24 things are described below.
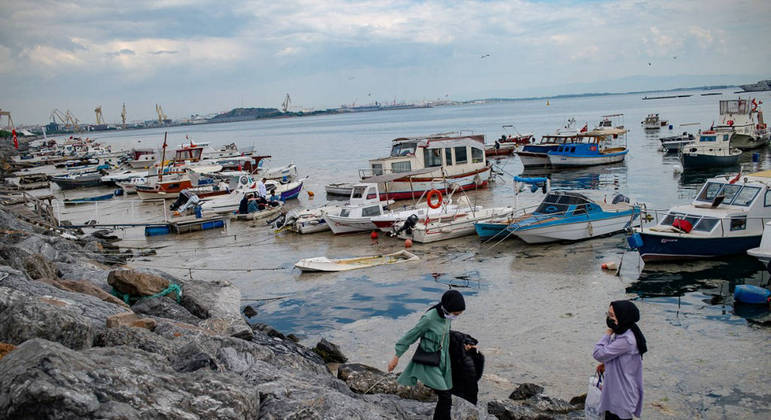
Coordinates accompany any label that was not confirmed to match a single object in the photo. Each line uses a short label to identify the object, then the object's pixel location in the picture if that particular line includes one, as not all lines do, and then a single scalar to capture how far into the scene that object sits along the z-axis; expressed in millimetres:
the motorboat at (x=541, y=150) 43188
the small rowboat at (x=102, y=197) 39447
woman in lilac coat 5363
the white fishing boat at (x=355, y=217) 22859
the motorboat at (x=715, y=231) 16031
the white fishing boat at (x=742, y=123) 46094
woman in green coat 5859
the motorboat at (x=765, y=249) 13812
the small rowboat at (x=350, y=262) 17578
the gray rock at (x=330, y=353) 10578
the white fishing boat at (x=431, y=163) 32000
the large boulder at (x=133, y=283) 11570
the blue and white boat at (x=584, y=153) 42719
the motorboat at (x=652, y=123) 80044
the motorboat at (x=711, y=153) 38312
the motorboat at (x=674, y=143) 49719
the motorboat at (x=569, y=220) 19453
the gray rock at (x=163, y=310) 10445
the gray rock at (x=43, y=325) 6789
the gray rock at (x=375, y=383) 7957
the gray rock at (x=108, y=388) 4514
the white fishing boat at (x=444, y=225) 20859
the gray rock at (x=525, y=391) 8547
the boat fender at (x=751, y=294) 12711
